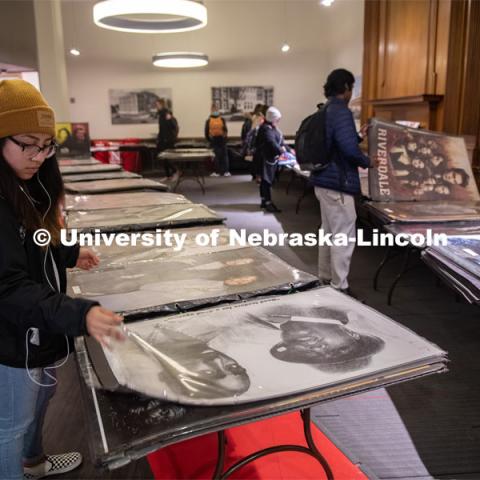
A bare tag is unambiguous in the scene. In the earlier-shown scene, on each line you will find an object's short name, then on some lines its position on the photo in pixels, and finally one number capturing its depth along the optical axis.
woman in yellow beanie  1.08
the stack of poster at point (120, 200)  3.06
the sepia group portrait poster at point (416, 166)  3.62
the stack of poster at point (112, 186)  3.62
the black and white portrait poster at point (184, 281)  1.54
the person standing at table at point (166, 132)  11.55
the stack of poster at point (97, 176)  4.21
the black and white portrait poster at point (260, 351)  1.07
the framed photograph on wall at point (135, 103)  12.91
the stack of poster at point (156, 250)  2.01
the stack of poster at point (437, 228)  2.72
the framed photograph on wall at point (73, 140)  6.09
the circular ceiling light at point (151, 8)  4.92
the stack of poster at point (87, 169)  4.64
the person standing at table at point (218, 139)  11.47
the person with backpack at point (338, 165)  3.19
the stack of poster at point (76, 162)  5.35
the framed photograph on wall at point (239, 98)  12.98
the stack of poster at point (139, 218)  2.51
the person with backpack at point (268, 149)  6.48
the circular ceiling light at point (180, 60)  10.41
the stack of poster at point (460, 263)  1.96
